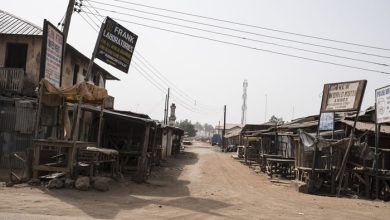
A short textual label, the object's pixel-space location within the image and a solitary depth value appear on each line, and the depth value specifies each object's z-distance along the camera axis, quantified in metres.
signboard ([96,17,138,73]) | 17.38
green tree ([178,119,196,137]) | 120.00
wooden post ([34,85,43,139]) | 14.65
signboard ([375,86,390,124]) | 17.25
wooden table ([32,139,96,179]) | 13.83
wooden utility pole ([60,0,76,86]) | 17.44
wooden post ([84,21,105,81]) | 17.12
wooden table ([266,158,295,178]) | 23.55
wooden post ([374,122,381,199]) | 16.84
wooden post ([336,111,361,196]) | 17.09
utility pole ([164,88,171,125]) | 63.53
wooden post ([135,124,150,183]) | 17.31
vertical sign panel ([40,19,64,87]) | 15.73
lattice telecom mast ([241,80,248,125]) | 100.88
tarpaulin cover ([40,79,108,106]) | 14.53
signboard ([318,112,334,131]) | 22.00
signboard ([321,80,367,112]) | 18.08
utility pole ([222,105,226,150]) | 65.62
